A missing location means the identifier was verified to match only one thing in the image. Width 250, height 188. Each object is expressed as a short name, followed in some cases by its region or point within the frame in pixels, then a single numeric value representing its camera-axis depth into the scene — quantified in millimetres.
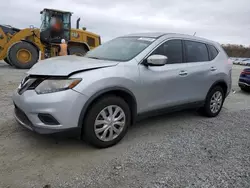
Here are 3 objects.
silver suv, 2863
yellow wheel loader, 11180
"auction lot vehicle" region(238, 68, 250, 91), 8202
